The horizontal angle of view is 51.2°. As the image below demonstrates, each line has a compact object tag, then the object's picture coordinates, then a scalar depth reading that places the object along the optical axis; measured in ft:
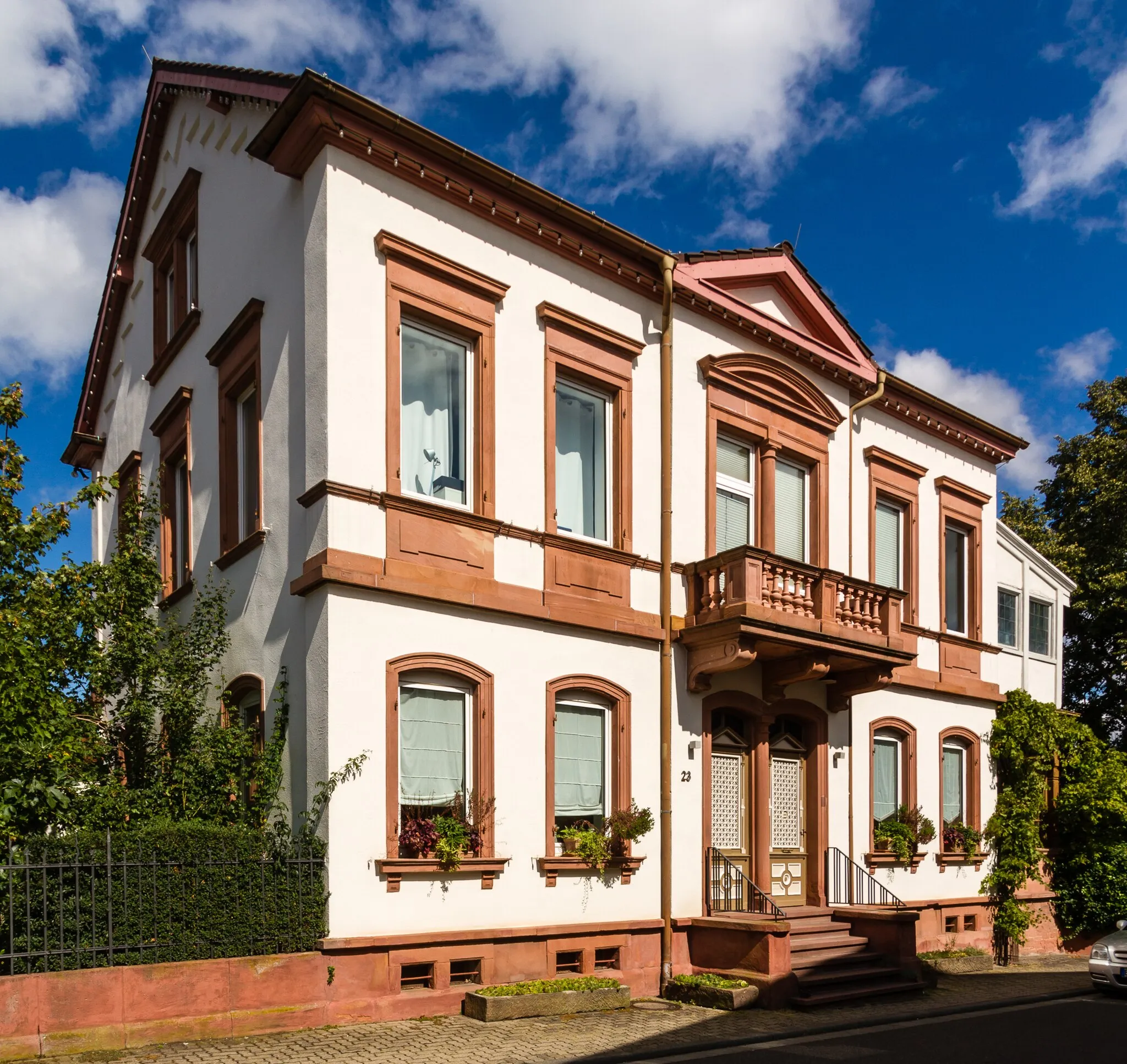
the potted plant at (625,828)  45.01
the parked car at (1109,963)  49.75
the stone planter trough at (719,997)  42.04
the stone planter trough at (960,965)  56.34
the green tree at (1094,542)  95.04
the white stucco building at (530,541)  39.81
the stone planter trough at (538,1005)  37.47
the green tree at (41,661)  35.14
